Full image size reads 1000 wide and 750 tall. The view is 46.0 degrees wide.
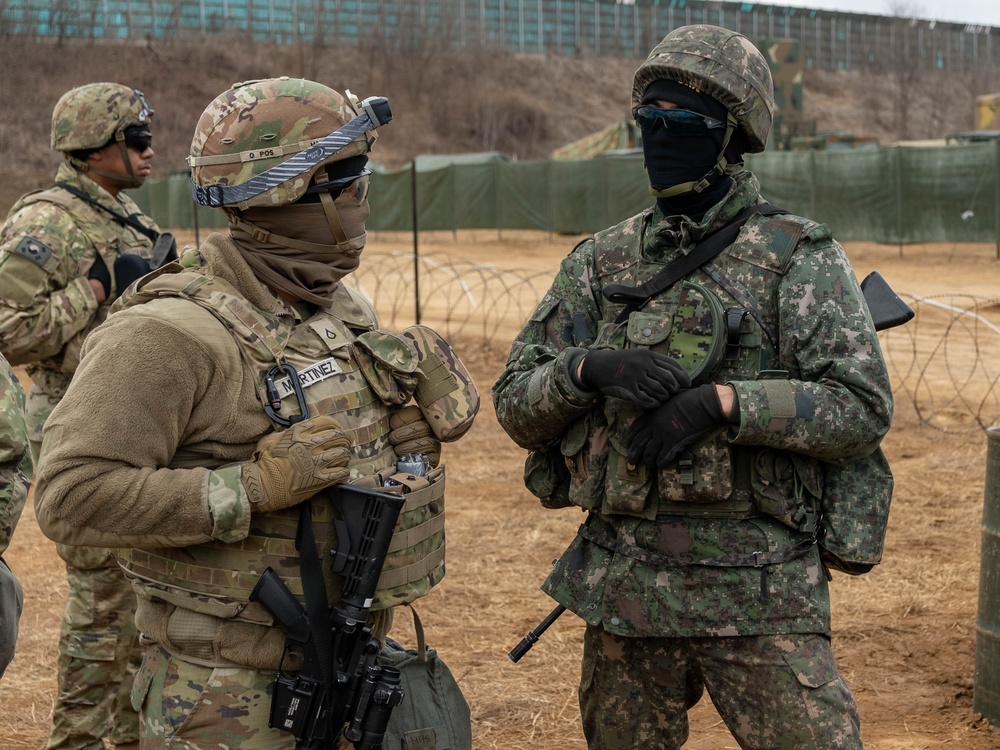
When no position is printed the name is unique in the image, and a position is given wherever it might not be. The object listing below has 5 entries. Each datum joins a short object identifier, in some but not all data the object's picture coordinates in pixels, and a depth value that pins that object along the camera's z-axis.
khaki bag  2.66
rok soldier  2.84
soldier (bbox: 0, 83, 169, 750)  4.43
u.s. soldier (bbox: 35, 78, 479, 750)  2.40
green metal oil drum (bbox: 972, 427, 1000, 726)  4.45
